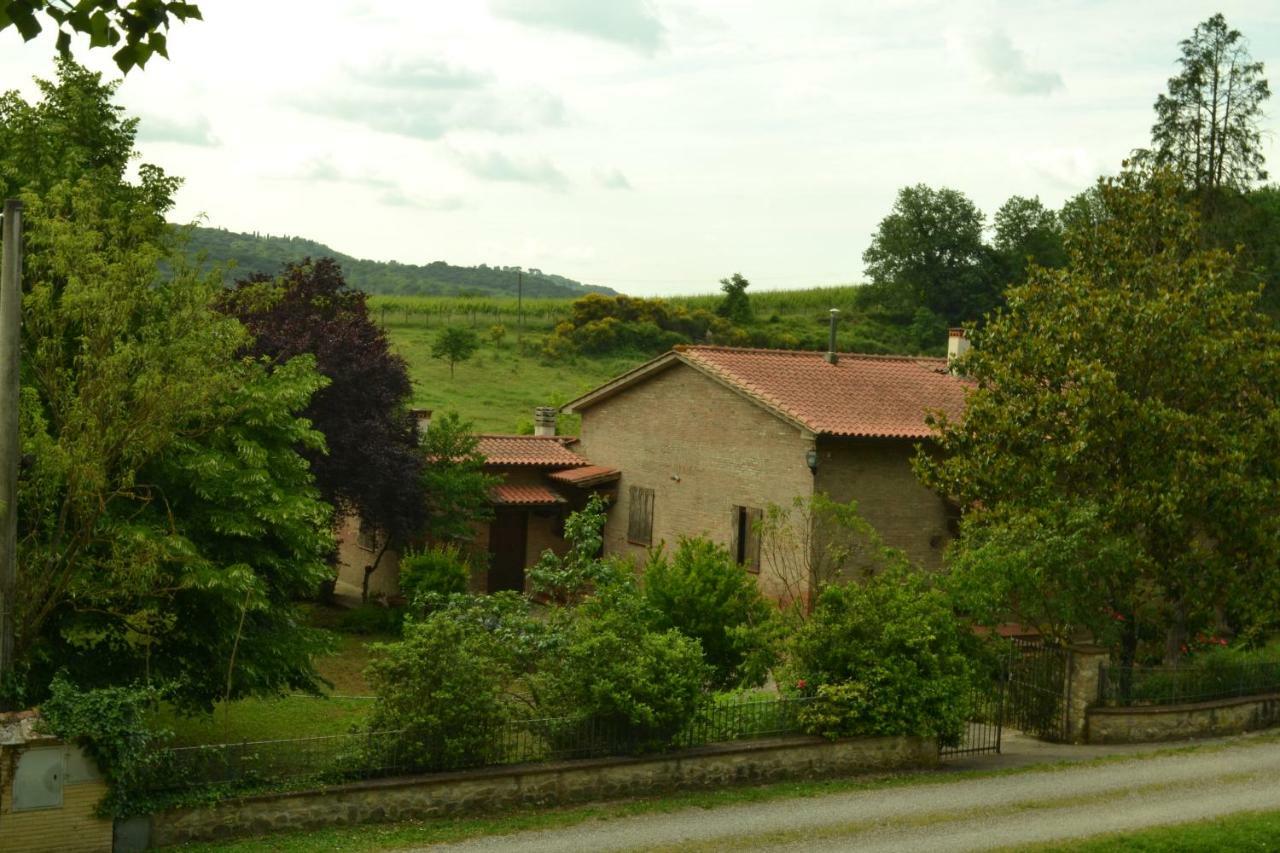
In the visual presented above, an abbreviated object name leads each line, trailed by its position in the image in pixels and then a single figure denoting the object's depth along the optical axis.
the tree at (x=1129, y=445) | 20.19
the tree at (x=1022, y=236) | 80.12
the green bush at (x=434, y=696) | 14.28
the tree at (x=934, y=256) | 81.94
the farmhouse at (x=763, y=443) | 27.08
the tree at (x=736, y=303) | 79.34
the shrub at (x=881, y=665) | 16.97
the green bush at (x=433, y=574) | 26.25
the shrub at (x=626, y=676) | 15.16
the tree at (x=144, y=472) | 14.79
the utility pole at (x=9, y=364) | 13.49
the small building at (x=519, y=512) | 32.12
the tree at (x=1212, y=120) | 38.06
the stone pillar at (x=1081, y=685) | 19.41
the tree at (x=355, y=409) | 27.34
